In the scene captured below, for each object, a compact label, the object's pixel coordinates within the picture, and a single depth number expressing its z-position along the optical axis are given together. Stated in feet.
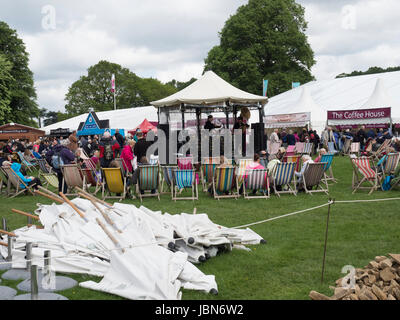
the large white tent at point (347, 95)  79.15
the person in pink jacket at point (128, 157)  38.09
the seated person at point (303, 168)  34.27
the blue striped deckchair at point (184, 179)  33.09
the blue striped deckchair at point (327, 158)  37.19
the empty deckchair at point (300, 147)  61.15
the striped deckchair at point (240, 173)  32.73
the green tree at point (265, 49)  129.80
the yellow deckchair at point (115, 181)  33.04
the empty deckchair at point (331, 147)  59.62
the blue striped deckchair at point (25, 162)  59.67
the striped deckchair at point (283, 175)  32.83
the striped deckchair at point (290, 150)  48.48
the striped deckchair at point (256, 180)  32.24
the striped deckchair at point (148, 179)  32.83
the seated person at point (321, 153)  37.97
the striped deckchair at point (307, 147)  60.36
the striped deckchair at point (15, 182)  37.99
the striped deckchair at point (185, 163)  40.29
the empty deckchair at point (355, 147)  64.09
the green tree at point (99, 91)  201.14
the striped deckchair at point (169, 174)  33.85
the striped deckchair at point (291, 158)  38.78
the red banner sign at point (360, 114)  74.43
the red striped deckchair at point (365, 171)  34.20
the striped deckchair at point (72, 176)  35.99
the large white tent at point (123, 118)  118.73
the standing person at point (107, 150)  38.01
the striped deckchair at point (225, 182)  32.04
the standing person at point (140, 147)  38.19
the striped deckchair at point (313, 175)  33.24
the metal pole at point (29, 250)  13.52
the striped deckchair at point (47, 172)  39.68
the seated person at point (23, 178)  38.40
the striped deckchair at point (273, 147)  60.92
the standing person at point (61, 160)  37.60
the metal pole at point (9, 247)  16.80
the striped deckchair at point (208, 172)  34.65
